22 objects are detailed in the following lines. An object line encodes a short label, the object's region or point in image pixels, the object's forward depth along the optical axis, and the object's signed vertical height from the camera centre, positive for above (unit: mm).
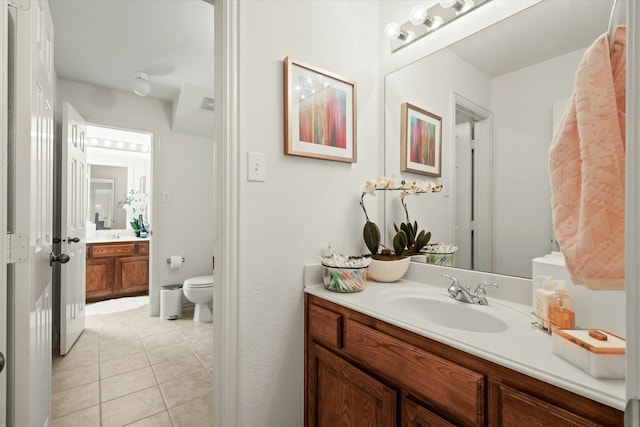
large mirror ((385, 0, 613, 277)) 1118 +377
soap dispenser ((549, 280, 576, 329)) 839 -269
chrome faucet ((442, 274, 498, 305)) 1167 -313
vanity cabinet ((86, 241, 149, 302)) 3891 -771
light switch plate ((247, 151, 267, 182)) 1266 +188
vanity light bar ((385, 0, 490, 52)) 1377 +929
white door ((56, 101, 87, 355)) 2398 -123
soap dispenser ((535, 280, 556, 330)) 886 -255
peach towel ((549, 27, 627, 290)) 507 +78
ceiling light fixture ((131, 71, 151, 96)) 2811 +1171
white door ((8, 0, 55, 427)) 935 +13
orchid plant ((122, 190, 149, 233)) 4699 +65
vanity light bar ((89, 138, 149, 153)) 4418 +982
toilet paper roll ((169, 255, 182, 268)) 3514 -570
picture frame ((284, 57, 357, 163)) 1375 +476
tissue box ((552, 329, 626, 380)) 618 -290
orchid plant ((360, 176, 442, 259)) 1559 -105
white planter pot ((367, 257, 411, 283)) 1496 -279
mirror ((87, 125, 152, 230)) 4453 +657
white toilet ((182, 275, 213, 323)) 3135 -854
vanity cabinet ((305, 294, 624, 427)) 667 -478
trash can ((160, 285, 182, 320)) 3275 -986
